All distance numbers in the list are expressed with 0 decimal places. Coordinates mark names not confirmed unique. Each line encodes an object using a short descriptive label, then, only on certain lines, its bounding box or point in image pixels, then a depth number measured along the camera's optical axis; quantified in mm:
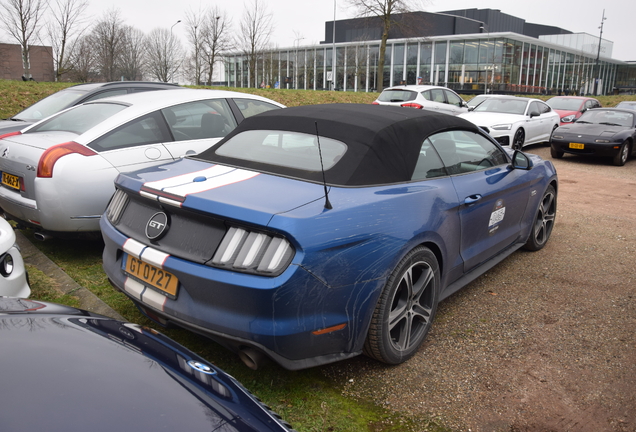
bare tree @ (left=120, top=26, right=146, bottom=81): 35428
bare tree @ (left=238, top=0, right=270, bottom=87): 31922
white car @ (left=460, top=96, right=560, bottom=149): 12234
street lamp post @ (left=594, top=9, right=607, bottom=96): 56469
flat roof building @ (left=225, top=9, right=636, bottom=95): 46094
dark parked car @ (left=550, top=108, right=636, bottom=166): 11742
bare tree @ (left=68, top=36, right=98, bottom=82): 27286
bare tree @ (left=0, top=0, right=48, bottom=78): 21203
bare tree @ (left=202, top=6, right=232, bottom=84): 33344
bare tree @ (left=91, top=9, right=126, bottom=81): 31625
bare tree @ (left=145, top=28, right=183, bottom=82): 37875
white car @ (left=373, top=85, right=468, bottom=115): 15477
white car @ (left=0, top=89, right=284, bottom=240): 4188
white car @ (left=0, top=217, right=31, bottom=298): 2941
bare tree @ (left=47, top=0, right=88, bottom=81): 23734
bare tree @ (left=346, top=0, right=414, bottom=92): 30078
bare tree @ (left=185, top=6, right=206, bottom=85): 33875
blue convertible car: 2348
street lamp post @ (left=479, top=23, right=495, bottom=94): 44919
